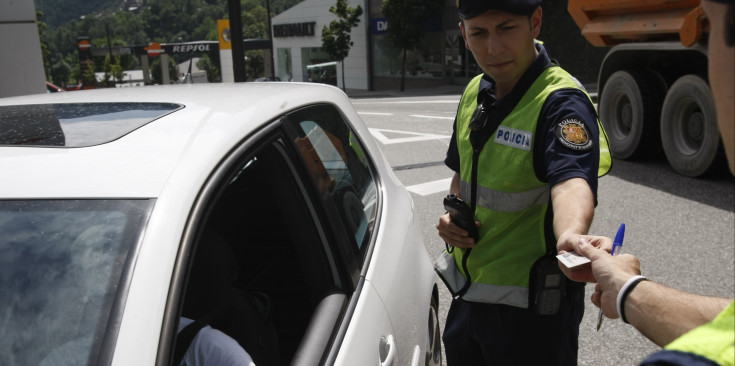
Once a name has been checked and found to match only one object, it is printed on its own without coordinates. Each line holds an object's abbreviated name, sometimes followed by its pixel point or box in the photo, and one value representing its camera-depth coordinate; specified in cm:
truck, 752
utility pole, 957
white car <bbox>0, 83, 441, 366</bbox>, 140
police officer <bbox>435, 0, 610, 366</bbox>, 210
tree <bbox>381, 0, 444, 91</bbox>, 3525
